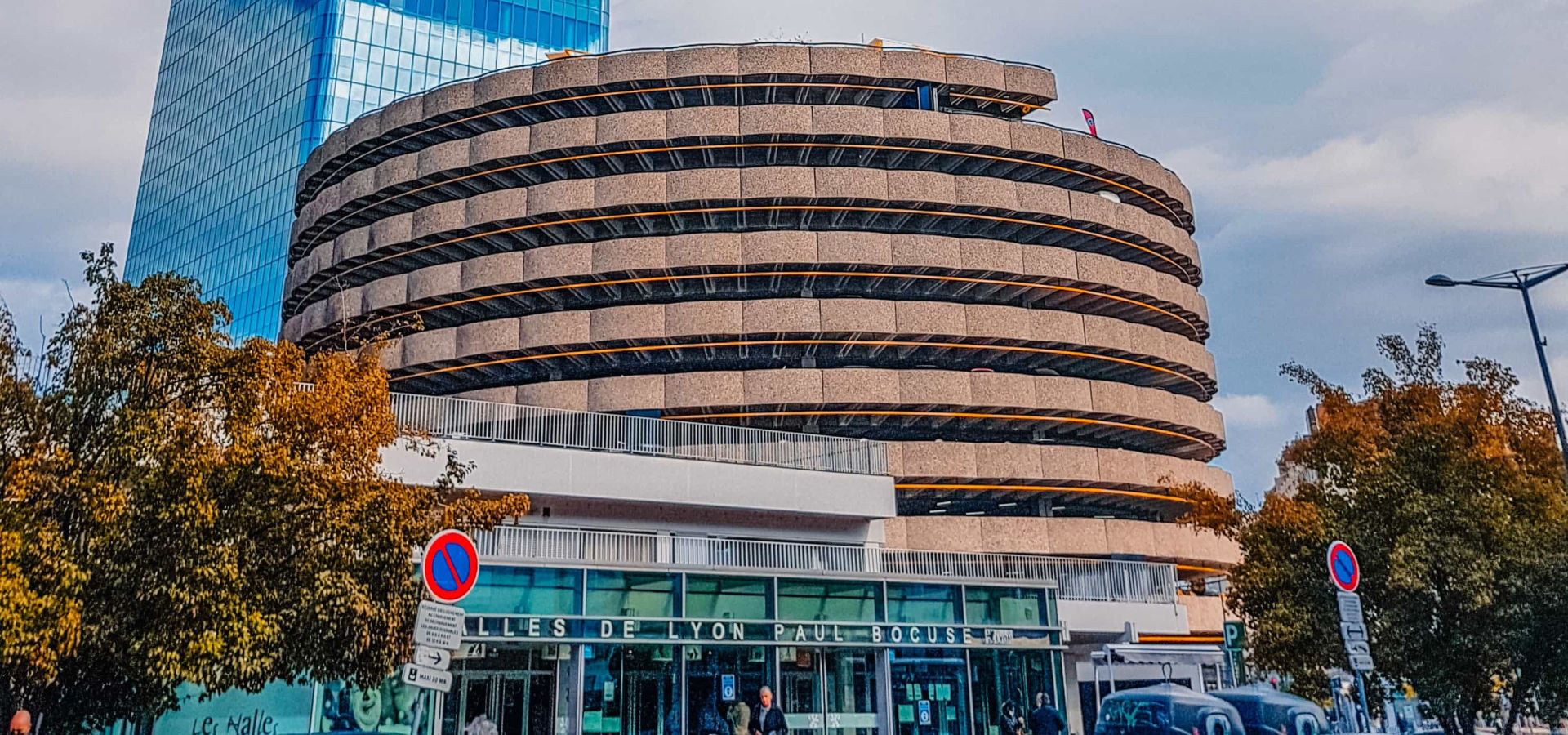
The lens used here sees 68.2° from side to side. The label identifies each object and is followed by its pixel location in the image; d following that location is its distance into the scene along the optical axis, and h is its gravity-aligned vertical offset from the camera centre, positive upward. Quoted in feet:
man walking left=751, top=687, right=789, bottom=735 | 53.11 -0.66
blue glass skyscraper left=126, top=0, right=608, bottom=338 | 276.62 +153.05
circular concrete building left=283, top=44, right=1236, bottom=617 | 144.66 +54.57
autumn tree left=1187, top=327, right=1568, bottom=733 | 62.85 +8.07
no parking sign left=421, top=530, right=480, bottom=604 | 35.12 +4.35
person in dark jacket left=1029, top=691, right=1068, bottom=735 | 60.13 -1.21
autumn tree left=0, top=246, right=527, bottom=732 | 42.29 +7.48
